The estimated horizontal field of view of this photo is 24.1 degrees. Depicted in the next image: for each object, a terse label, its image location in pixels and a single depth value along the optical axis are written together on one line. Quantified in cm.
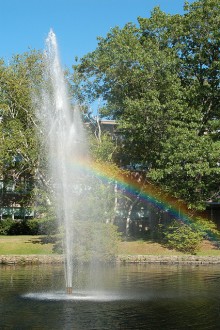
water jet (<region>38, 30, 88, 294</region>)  2414
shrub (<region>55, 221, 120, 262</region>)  3412
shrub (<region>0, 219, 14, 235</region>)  5044
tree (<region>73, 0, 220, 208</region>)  3997
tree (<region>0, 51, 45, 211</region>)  4534
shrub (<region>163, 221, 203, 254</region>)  3888
